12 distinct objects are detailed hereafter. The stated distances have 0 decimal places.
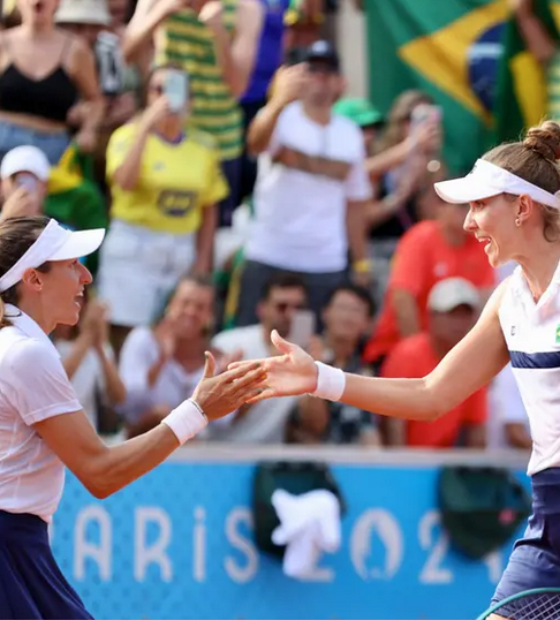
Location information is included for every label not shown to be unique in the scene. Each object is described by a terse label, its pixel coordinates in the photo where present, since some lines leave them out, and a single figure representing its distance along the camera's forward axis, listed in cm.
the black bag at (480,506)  1486
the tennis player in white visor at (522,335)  870
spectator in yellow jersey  1595
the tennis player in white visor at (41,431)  841
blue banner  1419
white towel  1428
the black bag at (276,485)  1438
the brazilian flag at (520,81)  1928
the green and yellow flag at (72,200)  1570
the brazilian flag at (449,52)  1992
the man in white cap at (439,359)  1577
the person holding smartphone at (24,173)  1484
